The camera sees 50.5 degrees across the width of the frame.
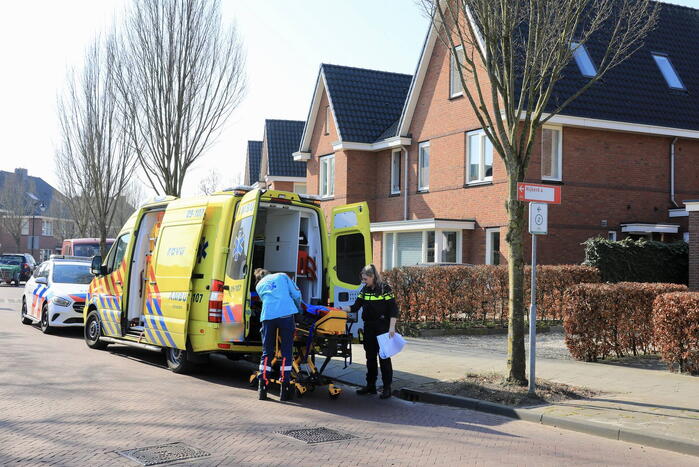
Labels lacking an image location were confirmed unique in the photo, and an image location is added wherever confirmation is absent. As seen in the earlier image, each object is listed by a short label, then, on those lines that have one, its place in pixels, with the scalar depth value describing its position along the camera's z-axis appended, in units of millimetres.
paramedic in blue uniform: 9398
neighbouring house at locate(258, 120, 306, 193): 39344
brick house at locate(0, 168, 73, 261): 67062
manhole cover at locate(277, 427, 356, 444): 7329
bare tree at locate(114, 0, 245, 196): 21906
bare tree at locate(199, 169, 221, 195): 57494
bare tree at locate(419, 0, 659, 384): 9820
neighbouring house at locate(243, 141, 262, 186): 48688
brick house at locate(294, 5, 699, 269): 22625
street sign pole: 9305
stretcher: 9748
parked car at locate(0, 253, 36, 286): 42594
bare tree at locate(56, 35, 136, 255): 30156
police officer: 10055
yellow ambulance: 10188
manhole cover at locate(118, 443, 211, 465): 6316
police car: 16219
